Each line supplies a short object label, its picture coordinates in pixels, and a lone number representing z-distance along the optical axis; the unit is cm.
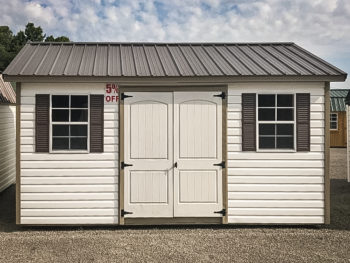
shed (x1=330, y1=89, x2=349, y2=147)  2134
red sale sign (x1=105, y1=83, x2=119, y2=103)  631
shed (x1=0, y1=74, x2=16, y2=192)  946
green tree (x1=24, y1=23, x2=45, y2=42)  3878
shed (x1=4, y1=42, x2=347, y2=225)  626
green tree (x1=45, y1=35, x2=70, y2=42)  3899
